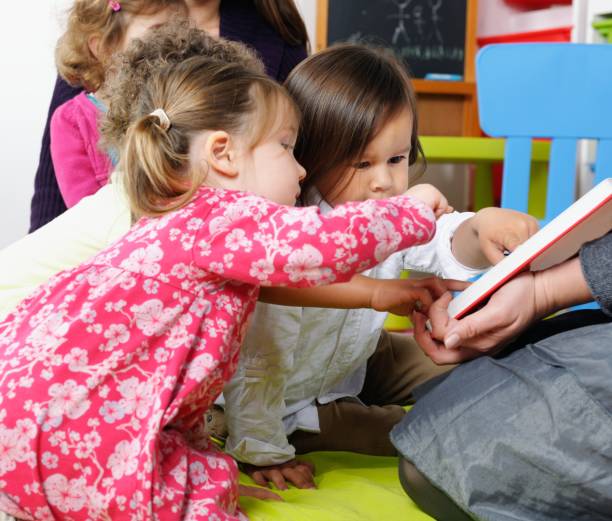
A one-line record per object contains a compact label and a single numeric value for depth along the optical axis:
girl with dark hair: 1.12
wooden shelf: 2.91
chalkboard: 2.95
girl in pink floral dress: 0.84
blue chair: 1.76
